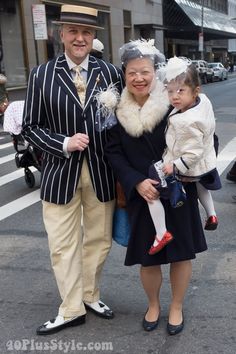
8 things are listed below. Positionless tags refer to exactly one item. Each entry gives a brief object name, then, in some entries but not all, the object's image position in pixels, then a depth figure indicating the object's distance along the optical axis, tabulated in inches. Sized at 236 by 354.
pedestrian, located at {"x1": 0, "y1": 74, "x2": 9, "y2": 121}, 477.1
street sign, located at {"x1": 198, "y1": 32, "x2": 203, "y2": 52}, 1725.3
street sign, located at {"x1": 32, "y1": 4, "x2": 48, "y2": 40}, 614.5
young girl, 110.0
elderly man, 119.4
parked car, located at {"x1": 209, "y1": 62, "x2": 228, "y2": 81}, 1554.4
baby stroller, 282.5
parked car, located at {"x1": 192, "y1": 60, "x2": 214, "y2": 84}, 1416.3
